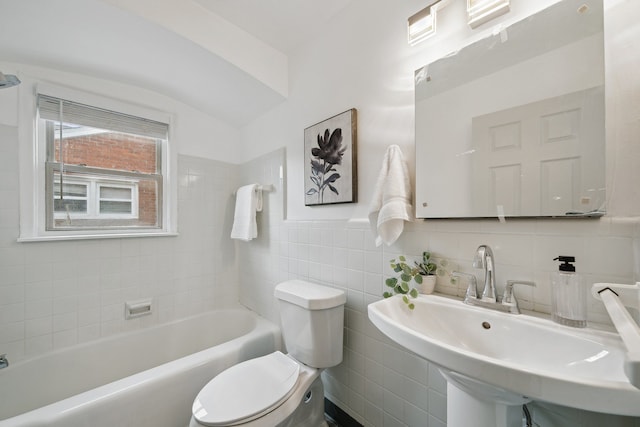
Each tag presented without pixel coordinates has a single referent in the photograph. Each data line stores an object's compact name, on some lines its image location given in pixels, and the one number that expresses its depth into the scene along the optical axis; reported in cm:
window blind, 163
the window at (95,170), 161
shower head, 114
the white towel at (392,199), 110
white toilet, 102
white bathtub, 109
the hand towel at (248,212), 201
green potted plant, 105
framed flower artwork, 140
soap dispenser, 73
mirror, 75
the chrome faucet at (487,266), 88
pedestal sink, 45
